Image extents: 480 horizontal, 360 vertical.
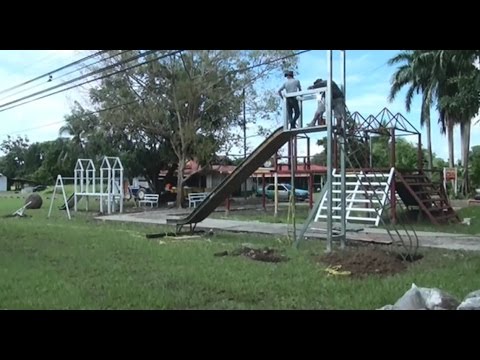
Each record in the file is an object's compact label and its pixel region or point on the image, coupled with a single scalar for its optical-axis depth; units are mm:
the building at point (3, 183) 69719
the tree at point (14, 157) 76250
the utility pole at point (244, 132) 24019
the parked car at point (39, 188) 53744
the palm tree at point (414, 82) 28625
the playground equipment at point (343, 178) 8664
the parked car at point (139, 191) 27038
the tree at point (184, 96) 21781
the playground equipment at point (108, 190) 19094
